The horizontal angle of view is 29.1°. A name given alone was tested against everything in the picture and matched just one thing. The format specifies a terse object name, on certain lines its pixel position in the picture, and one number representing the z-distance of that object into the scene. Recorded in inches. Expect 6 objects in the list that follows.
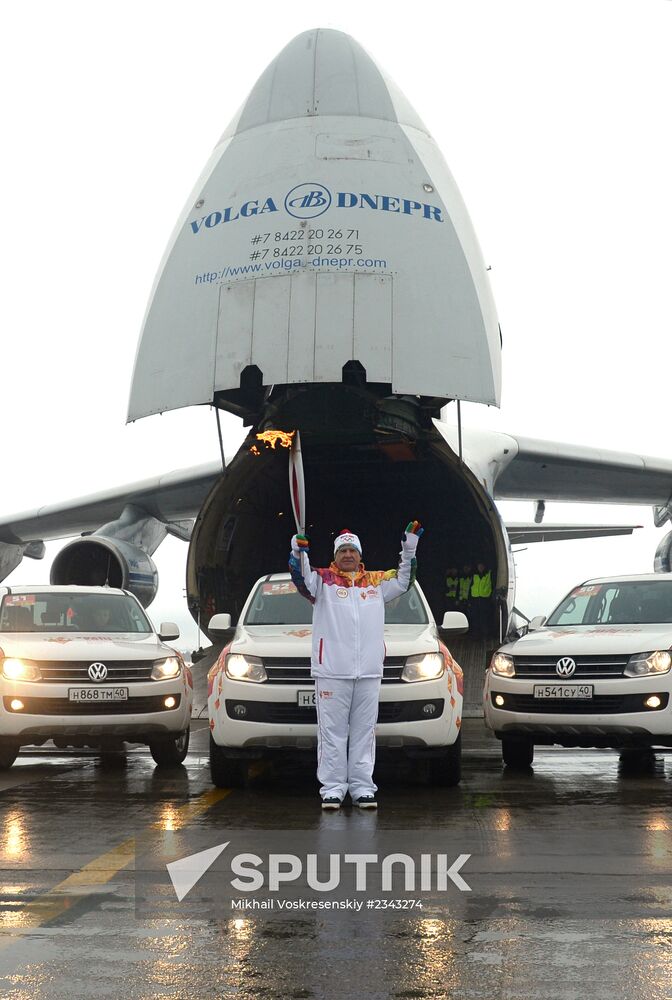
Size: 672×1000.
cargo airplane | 518.3
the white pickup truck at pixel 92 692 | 396.5
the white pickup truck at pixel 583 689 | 378.0
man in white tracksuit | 333.4
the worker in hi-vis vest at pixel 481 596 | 650.8
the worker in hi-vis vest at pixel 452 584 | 687.1
